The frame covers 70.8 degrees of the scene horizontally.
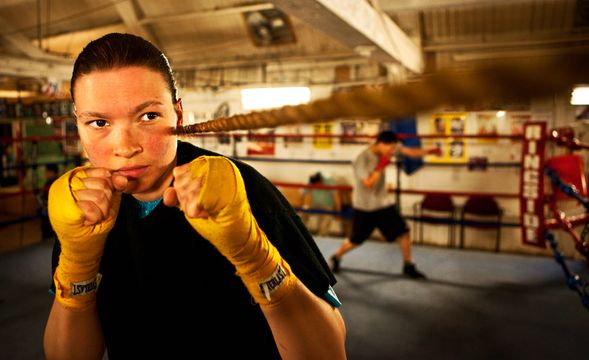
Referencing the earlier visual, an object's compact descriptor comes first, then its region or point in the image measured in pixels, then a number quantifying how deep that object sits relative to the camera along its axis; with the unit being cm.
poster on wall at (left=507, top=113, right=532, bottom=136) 502
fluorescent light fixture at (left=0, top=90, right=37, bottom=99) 714
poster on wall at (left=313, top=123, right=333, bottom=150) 614
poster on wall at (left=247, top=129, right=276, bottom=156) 650
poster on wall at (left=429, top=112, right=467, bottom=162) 537
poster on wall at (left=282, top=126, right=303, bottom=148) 639
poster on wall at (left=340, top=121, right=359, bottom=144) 592
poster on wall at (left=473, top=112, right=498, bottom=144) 516
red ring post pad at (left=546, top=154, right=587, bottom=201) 297
